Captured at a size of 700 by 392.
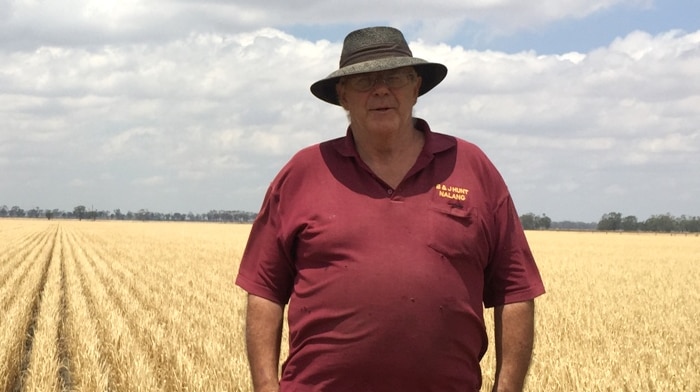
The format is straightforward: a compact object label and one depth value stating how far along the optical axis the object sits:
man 2.43
